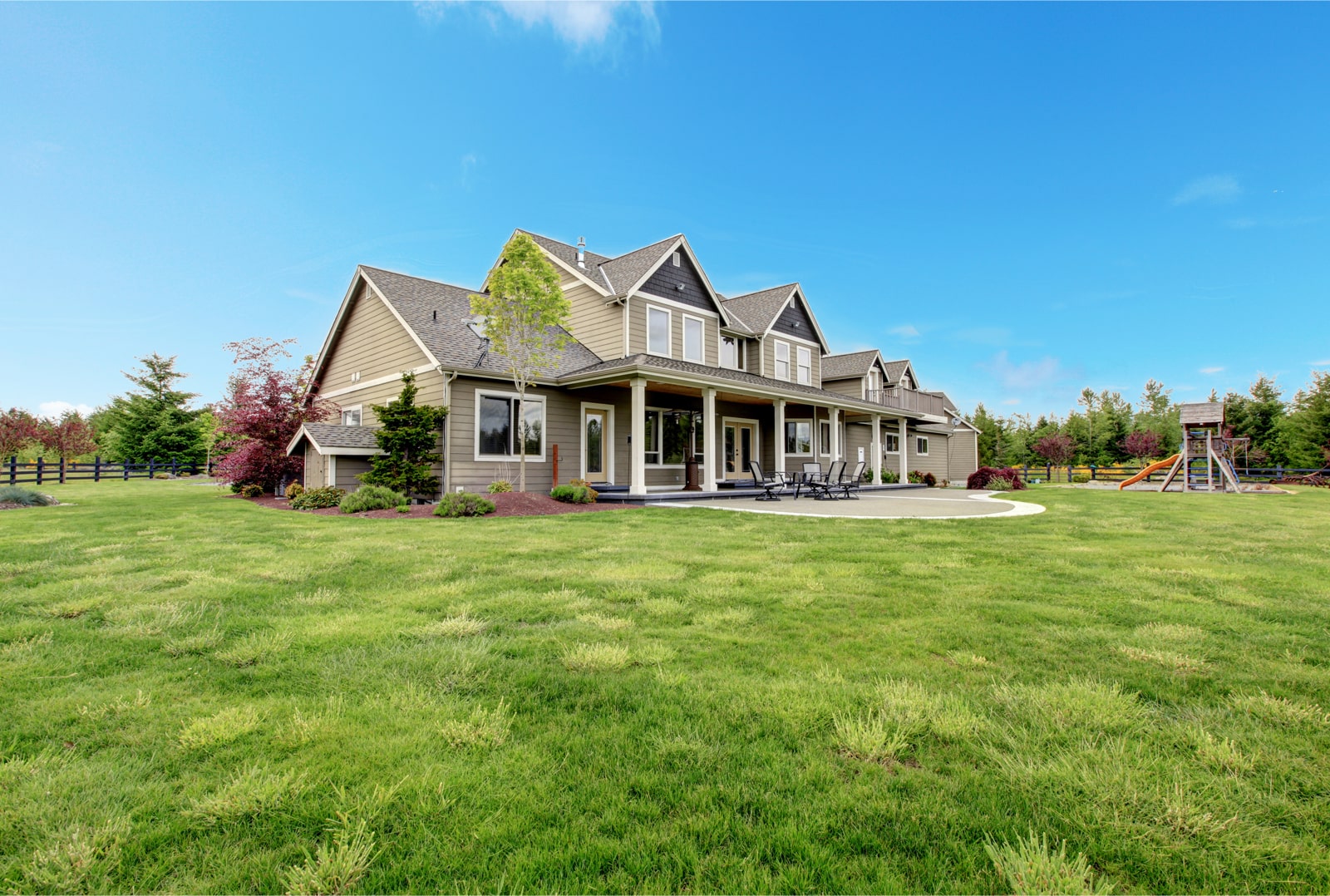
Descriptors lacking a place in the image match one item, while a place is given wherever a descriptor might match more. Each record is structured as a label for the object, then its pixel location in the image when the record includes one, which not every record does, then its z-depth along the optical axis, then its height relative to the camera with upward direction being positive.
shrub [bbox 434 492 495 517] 11.21 -0.76
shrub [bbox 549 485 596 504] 13.48 -0.65
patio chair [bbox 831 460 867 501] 15.88 -0.52
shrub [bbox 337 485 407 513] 12.03 -0.69
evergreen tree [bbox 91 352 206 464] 35.94 +3.15
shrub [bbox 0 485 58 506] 12.99 -0.64
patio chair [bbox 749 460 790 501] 15.73 -0.50
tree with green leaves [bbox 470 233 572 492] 13.38 +3.89
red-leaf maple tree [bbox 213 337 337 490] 16.69 +1.62
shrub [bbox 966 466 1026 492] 23.61 -0.48
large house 14.47 +2.45
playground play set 22.05 +0.43
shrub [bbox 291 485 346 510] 13.19 -0.71
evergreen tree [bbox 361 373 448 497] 13.41 +0.68
